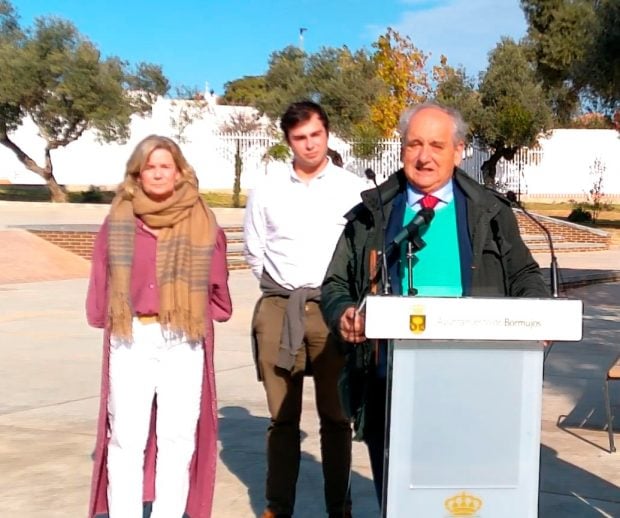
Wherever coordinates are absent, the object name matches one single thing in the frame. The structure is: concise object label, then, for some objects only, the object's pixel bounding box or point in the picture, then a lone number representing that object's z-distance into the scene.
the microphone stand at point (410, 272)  3.10
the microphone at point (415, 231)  3.22
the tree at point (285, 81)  39.97
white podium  2.81
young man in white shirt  4.73
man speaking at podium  3.36
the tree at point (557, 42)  37.66
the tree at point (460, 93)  37.97
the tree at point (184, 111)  39.72
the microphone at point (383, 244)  3.04
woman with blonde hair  4.33
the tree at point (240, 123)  42.62
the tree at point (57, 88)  33.66
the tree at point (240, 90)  68.25
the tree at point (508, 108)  37.22
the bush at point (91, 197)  35.00
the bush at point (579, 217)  32.22
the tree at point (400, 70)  42.00
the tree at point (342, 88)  38.88
